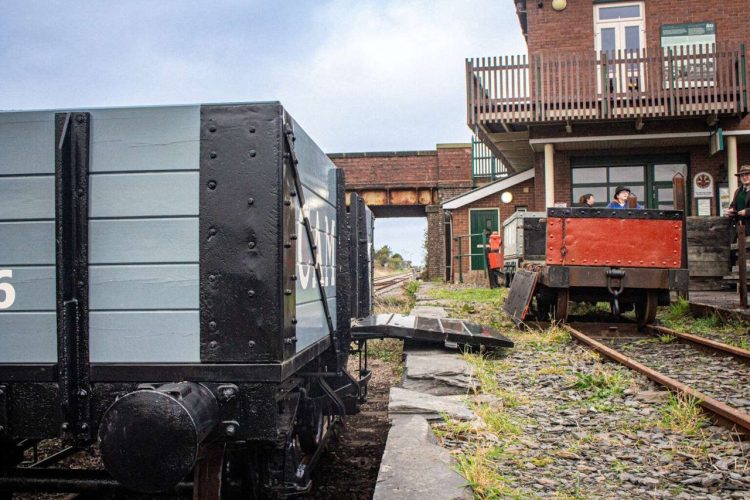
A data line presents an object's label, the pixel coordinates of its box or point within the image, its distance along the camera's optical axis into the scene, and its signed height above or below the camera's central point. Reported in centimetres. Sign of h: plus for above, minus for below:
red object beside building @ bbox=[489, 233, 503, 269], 1773 +20
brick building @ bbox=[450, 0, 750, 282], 1539 +388
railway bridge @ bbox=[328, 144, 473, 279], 2703 +371
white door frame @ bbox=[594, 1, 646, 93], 1733 +641
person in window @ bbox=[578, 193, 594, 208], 1017 +98
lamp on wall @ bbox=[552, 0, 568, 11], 1728 +694
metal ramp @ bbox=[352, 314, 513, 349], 548 -65
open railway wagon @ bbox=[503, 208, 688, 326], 812 +13
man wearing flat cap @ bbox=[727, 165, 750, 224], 911 +87
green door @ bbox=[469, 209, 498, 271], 2289 +123
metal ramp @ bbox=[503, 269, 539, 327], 862 -48
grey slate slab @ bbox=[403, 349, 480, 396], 498 -92
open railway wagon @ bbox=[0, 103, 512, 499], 230 +0
